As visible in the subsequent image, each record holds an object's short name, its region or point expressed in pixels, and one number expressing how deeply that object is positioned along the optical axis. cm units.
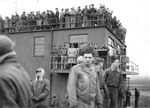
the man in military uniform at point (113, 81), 976
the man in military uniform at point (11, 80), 248
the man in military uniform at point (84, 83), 582
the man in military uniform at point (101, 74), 873
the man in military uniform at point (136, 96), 1917
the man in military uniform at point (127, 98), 1925
